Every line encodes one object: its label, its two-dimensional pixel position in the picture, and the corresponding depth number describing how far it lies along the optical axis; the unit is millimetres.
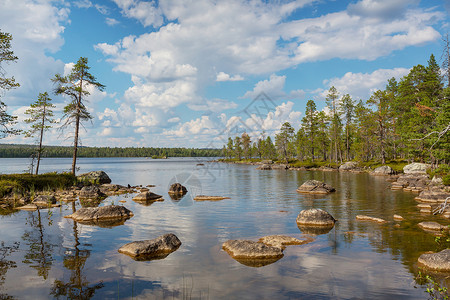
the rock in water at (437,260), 10258
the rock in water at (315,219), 17933
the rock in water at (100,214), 19422
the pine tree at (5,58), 23812
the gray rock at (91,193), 30688
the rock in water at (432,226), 16031
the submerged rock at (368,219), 18488
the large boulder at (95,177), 41356
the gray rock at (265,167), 91425
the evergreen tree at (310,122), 97331
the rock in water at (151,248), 12297
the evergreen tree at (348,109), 89500
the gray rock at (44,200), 25292
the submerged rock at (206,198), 29520
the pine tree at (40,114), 38969
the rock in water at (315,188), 33628
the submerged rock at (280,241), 13786
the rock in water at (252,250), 12008
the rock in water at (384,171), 58575
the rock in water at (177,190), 34453
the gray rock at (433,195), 25567
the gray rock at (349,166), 73125
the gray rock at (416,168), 48906
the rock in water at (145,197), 28650
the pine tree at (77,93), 35847
